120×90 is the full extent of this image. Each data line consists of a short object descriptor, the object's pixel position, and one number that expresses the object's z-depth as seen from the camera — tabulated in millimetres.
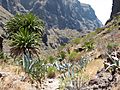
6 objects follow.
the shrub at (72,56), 18552
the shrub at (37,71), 7840
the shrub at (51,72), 9678
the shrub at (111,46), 12179
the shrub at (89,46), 22246
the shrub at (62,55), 22605
